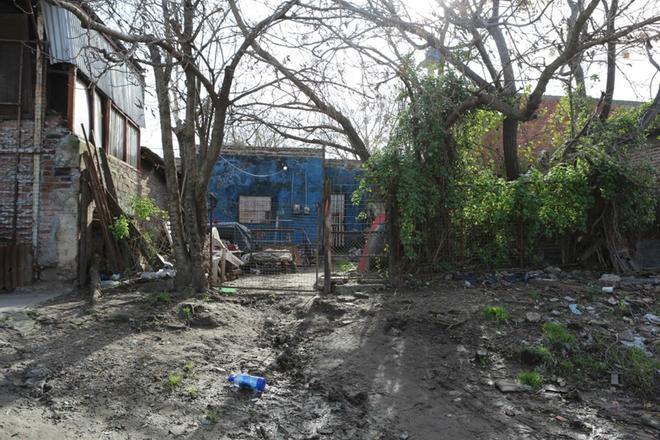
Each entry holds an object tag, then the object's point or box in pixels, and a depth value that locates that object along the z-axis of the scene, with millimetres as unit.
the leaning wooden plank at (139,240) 8953
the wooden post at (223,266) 9883
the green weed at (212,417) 4688
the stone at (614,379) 5332
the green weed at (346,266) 10716
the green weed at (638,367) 5258
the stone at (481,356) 5859
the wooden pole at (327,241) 8555
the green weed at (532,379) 5290
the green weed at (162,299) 7394
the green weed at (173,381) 5109
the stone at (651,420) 4574
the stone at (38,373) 4922
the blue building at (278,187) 21344
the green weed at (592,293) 7582
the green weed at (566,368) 5547
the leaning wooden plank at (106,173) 9250
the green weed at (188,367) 5474
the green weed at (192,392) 5023
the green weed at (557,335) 5992
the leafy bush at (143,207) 9367
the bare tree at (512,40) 7012
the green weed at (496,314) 6730
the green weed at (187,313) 6953
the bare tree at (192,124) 7230
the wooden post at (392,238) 8844
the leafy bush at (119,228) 8560
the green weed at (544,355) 5703
